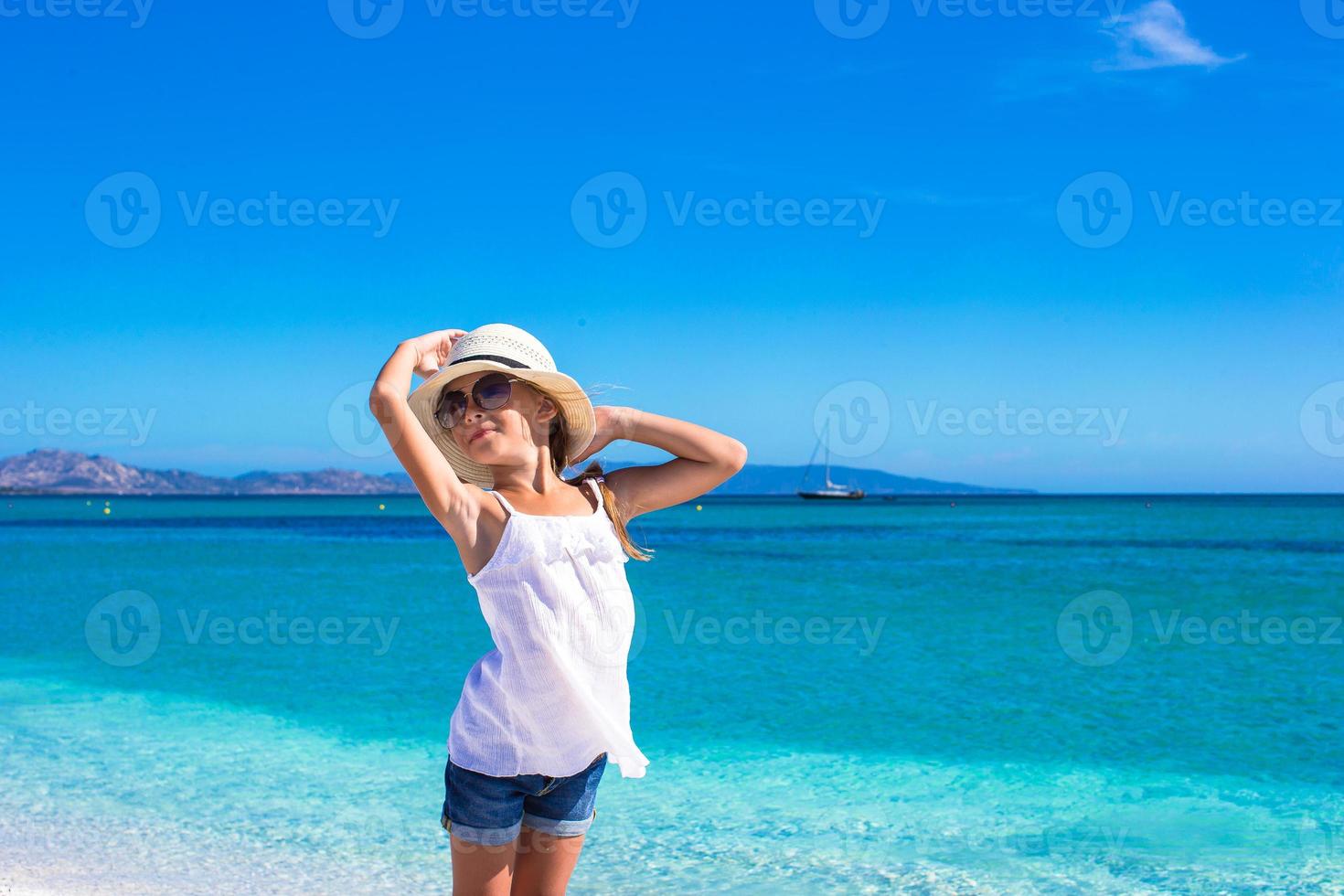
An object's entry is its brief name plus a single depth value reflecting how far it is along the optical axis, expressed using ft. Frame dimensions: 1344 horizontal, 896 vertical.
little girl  7.00
